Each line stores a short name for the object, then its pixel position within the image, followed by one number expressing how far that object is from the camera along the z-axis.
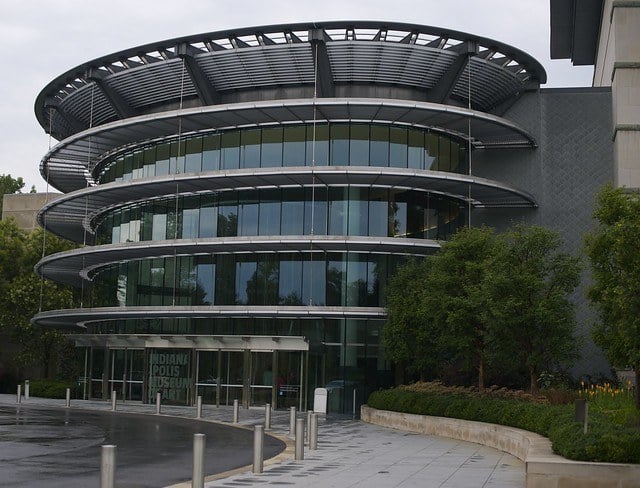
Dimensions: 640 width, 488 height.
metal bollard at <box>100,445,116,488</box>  11.76
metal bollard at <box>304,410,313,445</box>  22.76
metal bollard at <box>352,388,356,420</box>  39.08
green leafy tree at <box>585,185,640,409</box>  19.52
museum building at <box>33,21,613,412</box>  39.62
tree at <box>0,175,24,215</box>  98.74
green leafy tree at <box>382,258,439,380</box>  34.84
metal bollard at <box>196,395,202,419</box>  34.22
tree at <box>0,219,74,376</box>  57.91
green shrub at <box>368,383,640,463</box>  14.53
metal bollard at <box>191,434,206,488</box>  14.02
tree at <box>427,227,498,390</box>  30.23
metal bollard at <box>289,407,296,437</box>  24.77
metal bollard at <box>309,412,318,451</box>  22.09
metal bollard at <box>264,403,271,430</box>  28.85
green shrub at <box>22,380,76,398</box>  49.31
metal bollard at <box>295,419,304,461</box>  19.23
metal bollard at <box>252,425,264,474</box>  17.14
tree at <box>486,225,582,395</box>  27.22
